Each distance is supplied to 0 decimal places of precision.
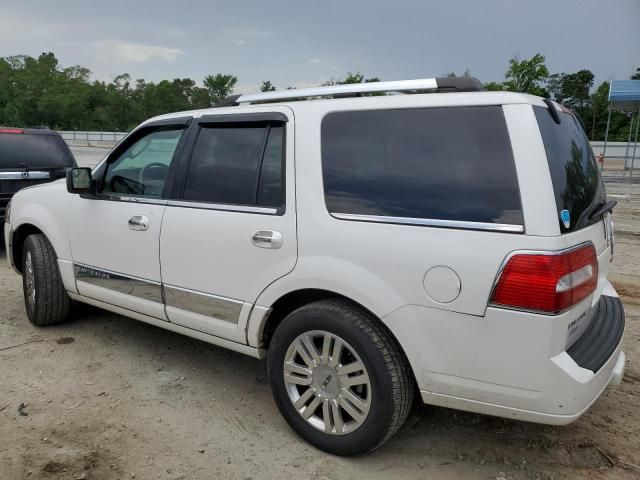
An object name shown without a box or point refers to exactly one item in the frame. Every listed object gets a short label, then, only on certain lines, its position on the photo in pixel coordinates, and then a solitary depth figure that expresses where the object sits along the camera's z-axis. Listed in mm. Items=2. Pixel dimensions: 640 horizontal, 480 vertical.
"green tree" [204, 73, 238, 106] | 78250
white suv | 2188
